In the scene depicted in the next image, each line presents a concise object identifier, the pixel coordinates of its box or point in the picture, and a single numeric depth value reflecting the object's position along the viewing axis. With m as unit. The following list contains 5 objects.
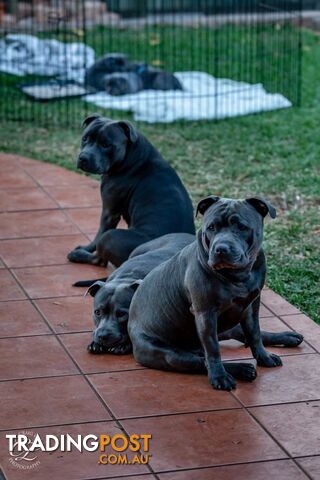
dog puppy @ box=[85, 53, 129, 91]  15.18
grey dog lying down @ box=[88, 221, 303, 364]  6.75
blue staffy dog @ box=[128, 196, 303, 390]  5.90
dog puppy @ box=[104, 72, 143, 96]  14.75
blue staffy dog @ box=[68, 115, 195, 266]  8.19
